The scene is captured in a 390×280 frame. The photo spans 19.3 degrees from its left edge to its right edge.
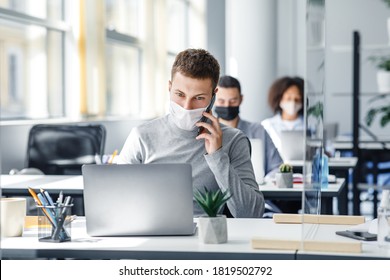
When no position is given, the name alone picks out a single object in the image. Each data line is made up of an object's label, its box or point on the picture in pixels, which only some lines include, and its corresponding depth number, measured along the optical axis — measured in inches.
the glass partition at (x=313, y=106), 114.3
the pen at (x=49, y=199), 123.2
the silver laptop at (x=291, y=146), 271.6
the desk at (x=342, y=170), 269.3
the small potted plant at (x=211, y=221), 114.0
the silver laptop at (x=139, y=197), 116.0
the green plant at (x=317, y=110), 121.4
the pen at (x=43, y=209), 121.9
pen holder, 119.6
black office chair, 244.0
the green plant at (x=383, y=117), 398.3
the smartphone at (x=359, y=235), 117.6
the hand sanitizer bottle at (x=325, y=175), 200.1
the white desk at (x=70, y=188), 192.6
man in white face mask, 144.1
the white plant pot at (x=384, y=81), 393.9
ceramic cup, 123.6
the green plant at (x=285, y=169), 206.1
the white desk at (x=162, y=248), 106.1
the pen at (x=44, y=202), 122.0
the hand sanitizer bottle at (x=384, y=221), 115.0
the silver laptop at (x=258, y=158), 211.5
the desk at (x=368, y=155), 374.6
